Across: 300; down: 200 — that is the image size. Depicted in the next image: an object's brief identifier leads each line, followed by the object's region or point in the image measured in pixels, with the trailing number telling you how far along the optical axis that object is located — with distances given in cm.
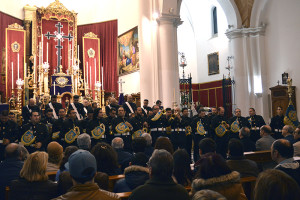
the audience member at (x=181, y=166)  365
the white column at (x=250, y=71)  1617
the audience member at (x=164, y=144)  466
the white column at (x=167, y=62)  1288
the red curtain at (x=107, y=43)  1920
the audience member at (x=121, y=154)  502
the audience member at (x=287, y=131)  668
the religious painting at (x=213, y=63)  2070
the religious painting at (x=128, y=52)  1759
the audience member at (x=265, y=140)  659
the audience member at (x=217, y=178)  275
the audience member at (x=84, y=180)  238
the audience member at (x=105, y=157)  386
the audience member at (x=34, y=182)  312
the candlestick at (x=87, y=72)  1792
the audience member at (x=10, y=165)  401
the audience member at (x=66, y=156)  406
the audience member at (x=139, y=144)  460
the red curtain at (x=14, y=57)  1630
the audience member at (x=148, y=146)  576
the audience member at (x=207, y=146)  439
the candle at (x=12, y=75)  1626
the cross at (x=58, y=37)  1758
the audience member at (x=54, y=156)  453
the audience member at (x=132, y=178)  353
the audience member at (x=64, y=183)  320
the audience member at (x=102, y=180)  329
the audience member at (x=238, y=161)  405
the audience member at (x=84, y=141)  523
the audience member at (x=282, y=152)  360
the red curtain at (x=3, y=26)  1629
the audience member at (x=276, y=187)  201
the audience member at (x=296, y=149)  441
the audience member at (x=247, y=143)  703
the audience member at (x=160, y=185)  251
